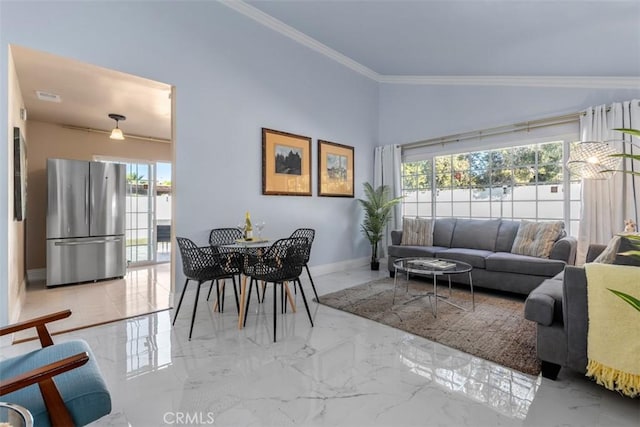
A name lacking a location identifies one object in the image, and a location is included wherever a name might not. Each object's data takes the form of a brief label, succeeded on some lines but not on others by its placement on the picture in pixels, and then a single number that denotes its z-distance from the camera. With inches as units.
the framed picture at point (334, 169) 194.1
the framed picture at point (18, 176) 110.3
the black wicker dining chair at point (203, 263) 106.6
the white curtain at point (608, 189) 138.6
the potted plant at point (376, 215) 208.5
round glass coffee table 119.0
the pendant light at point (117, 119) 182.4
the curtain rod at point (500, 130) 159.4
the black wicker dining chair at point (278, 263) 105.7
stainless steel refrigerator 172.9
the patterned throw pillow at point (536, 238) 146.9
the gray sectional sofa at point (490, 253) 137.6
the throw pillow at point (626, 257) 81.5
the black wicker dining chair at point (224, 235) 141.1
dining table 110.2
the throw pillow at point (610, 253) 88.1
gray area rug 90.9
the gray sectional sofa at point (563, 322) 70.4
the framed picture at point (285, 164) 163.9
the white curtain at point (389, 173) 219.5
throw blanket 63.7
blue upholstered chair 41.0
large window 166.6
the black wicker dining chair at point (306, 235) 125.2
